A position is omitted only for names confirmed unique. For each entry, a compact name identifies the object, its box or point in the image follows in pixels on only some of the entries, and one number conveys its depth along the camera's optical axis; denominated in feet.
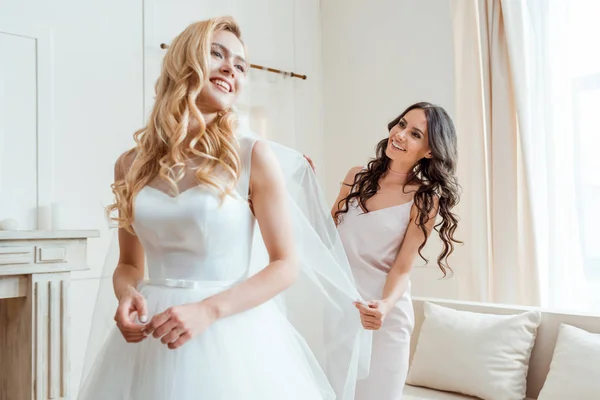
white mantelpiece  9.44
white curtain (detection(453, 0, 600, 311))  10.53
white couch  8.41
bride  4.10
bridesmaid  6.95
